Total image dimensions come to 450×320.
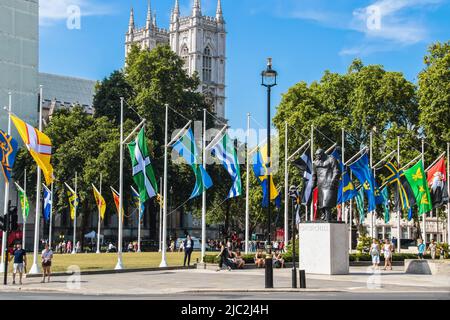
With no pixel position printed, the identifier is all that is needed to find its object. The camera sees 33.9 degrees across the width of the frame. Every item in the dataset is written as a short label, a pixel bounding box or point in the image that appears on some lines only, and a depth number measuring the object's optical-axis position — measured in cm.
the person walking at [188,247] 4284
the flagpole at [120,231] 4009
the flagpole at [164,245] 4244
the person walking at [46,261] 3341
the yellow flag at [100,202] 6539
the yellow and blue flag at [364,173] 5109
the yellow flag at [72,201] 6550
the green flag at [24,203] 5765
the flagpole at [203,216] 4478
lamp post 2889
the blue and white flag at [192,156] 4447
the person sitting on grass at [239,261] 4203
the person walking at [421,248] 5000
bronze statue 3672
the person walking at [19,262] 3228
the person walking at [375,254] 4244
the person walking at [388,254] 4353
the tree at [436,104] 6638
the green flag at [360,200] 5677
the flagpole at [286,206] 5116
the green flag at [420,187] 5138
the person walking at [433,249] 5053
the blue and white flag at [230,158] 4616
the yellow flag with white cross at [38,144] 3738
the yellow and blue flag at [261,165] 4759
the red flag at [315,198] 5331
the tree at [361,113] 7175
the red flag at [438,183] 5316
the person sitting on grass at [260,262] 4341
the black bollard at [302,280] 2862
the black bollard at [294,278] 2886
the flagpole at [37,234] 3728
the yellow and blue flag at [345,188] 5082
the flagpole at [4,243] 3791
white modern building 7762
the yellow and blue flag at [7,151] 3959
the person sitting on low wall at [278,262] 4362
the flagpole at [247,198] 4765
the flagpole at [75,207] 6555
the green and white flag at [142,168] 4191
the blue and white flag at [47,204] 5944
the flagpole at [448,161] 6057
